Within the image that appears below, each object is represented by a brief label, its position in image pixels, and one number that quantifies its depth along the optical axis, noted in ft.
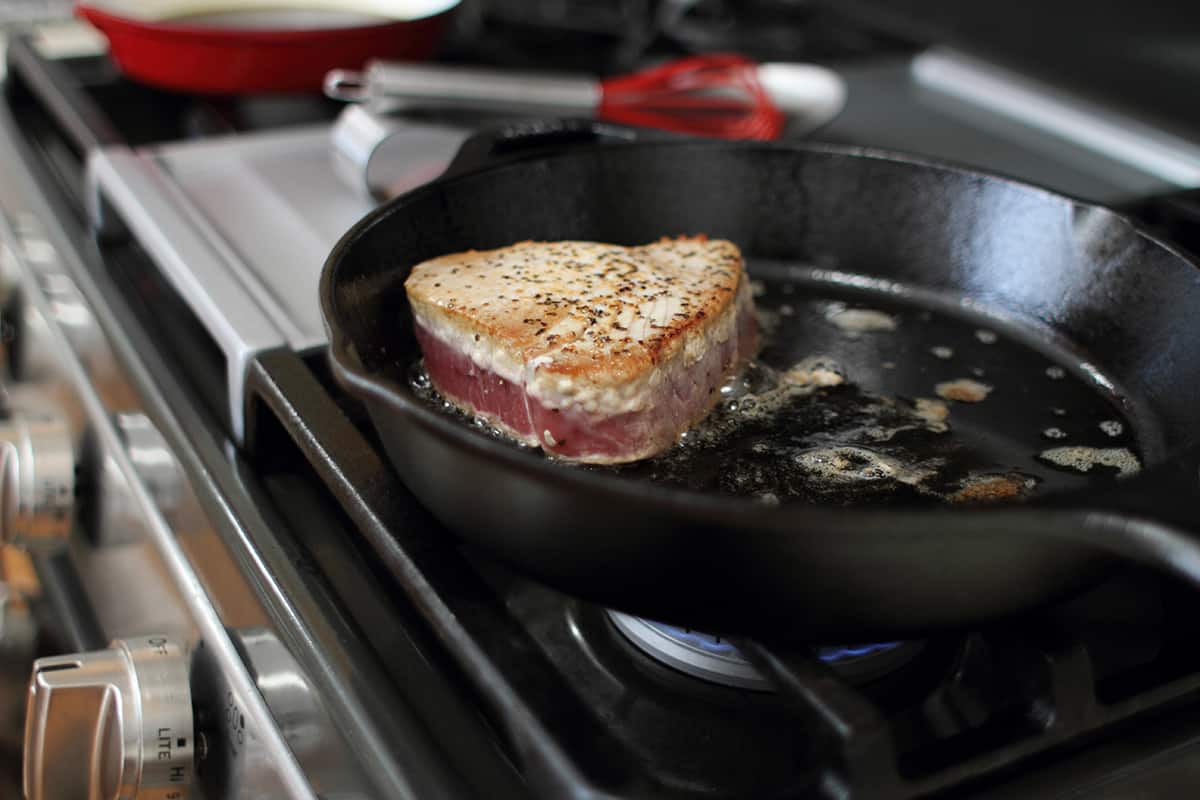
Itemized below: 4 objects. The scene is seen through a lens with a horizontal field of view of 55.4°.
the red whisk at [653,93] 3.59
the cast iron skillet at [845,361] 1.48
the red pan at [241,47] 3.82
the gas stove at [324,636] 1.73
